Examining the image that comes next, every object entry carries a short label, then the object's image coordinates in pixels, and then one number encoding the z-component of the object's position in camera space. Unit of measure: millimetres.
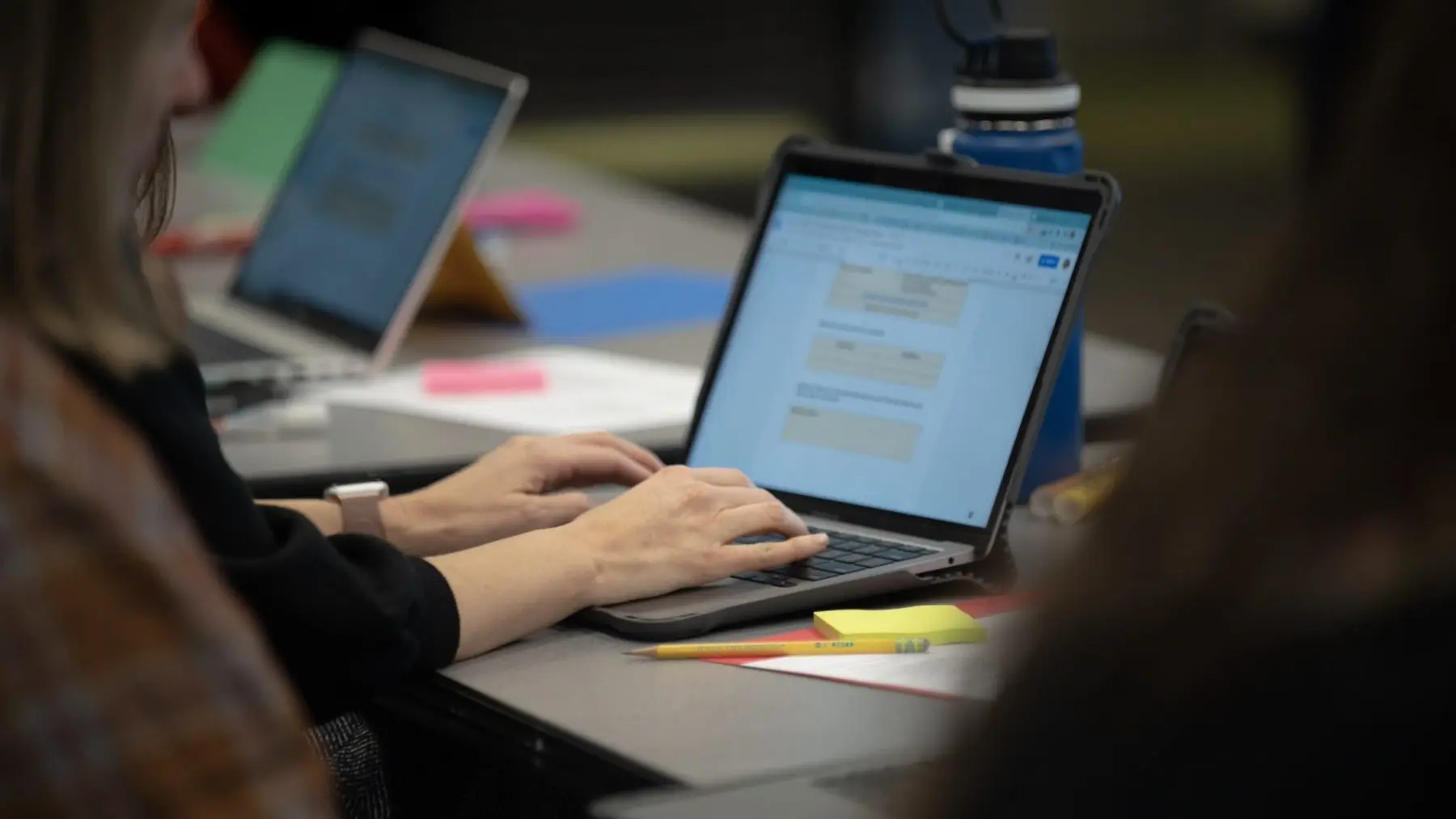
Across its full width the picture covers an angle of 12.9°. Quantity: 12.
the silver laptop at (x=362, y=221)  4208
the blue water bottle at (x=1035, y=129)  3813
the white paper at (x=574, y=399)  4037
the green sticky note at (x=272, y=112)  4908
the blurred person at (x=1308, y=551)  2239
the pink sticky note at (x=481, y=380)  4153
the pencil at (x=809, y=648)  3542
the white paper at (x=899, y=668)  3494
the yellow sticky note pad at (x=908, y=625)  3556
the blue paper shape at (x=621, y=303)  4369
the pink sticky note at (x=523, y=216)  4858
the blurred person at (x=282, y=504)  3207
